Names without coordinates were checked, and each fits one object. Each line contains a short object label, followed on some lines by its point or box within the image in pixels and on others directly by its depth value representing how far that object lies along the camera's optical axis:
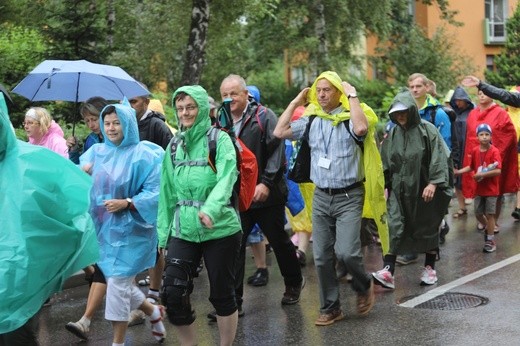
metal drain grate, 7.63
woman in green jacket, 5.82
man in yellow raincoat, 7.05
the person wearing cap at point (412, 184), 8.01
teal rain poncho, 4.52
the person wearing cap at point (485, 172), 10.93
